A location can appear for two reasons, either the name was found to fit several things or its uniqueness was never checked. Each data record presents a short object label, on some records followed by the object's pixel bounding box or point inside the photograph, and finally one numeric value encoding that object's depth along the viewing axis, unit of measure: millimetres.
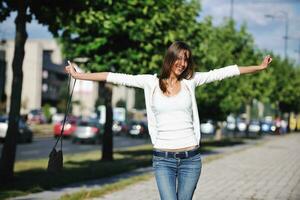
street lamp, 66938
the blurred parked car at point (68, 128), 41775
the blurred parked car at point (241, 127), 78250
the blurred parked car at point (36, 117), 73475
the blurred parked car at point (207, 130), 60453
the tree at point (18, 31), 11555
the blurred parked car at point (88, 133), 36562
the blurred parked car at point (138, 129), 50656
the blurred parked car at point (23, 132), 33625
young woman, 4652
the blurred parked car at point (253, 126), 73375
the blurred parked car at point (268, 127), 70325
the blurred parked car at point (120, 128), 55469
